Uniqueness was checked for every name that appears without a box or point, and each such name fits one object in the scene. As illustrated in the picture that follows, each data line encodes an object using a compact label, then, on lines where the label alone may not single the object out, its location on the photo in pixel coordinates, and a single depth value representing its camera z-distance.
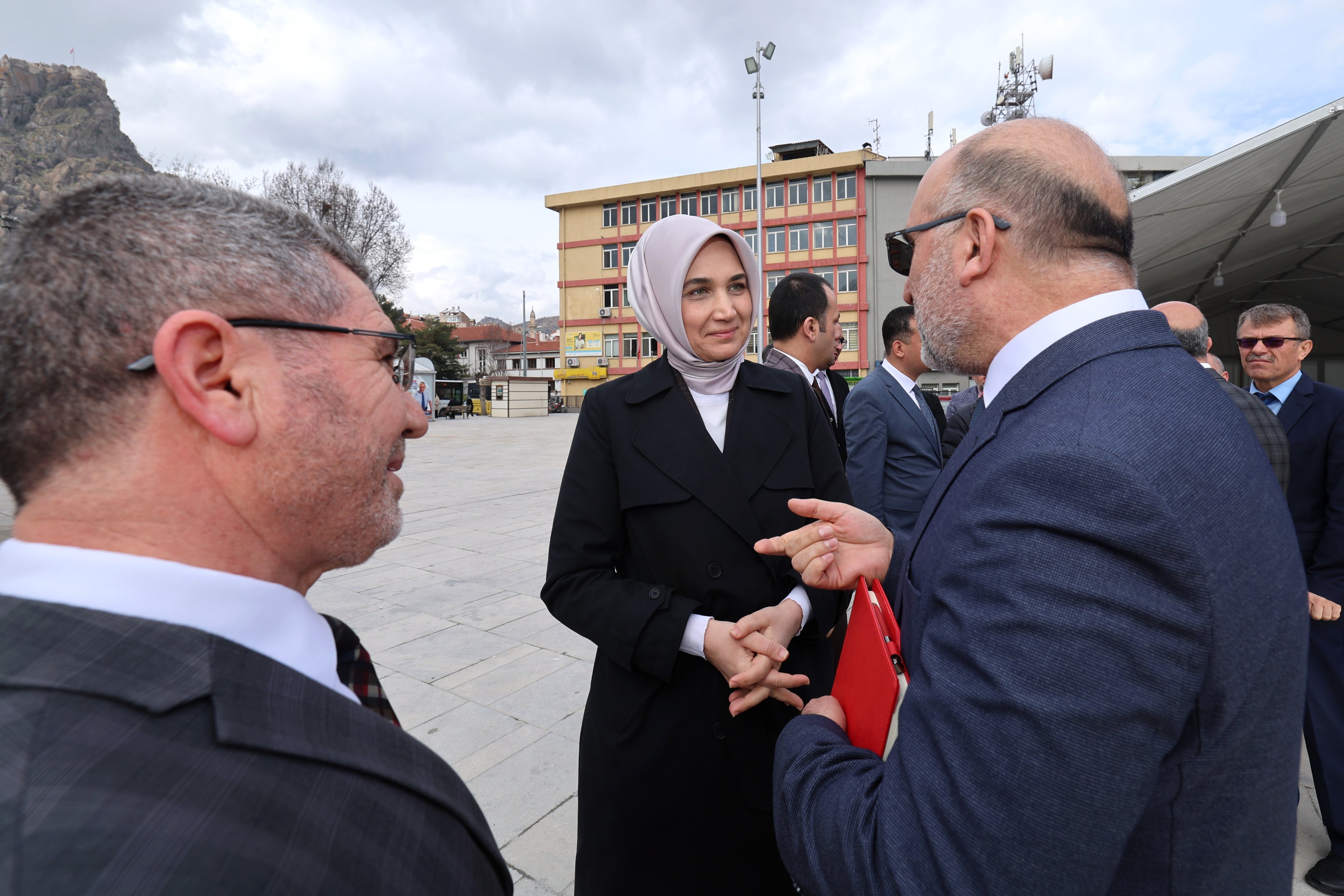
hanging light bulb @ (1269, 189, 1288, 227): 9.48
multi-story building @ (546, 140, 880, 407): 39.81
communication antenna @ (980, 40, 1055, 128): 32.09
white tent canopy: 7.78
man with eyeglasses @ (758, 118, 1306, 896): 0.81
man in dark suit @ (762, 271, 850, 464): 4.02
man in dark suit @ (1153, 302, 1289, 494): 2.70
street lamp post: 21.98
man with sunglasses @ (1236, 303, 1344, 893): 2.71
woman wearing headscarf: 1.68
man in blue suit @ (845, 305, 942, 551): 3.77
